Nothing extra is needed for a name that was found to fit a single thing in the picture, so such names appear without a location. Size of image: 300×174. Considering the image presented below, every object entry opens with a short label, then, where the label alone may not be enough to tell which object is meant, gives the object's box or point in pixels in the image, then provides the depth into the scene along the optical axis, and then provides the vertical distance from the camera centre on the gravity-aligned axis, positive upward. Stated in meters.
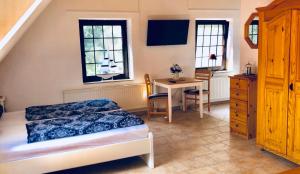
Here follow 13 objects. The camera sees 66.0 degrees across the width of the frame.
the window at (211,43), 5.18 +0.52
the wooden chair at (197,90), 4.69 -0.49
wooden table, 4.13 -0.32
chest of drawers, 3.32 -0.58
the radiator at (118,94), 4.25 -0.50
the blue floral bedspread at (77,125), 2.42 -0.64
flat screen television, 4.57 +0.70
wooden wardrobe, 2.55 -0.17
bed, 2.29 -0.85
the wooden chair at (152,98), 4.28 -0.57
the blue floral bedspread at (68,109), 3.06 -0.57
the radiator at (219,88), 5.16 -0.51
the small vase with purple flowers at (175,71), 4.53 -0.09
